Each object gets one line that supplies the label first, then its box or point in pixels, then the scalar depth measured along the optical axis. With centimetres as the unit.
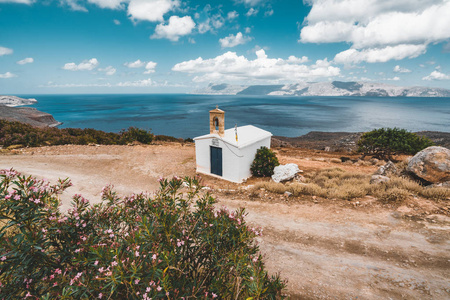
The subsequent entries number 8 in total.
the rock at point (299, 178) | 1311
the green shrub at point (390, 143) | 1827
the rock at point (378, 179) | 1044
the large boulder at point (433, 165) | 996
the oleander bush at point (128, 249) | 249
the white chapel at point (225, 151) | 1330
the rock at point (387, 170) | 1198
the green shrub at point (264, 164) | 1427
